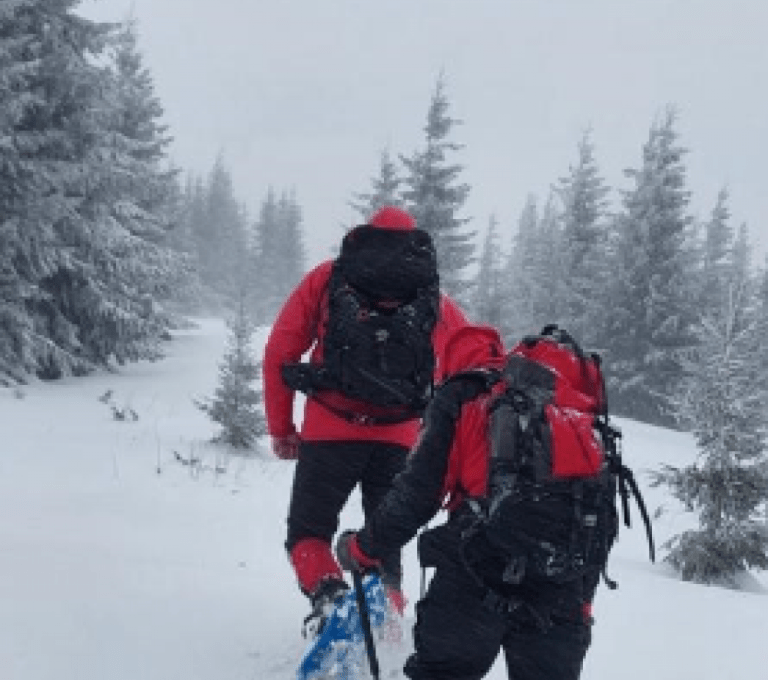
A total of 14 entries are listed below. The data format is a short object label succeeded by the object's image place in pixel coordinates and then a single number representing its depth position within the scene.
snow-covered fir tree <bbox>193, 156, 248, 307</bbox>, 70.06
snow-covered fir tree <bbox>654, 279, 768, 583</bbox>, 9.50
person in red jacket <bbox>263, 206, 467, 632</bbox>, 4.49
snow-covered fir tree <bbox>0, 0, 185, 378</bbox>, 16.64
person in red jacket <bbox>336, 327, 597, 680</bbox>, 3.11
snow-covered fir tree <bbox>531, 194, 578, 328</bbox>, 35.56
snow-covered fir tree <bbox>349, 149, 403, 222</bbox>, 32.83
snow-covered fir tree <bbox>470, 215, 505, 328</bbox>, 60.30
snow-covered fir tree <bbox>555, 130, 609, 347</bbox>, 34.50
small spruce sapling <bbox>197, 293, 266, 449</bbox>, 13.50
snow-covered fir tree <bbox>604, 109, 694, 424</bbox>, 30.80
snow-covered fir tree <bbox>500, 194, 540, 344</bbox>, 38.03
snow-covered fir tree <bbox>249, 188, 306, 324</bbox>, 70.56
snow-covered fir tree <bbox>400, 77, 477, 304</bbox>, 30.41
